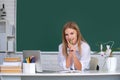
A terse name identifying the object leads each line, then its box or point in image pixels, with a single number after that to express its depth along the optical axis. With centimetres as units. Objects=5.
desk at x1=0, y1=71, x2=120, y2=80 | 283
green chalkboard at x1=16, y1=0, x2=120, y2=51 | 544
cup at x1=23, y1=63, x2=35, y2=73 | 295
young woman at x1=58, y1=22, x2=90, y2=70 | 337
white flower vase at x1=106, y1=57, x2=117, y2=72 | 313
